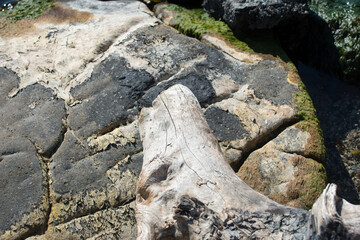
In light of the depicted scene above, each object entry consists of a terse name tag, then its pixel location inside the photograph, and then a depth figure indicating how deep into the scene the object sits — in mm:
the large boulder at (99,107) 3143
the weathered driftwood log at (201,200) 1810
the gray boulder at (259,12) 4199
